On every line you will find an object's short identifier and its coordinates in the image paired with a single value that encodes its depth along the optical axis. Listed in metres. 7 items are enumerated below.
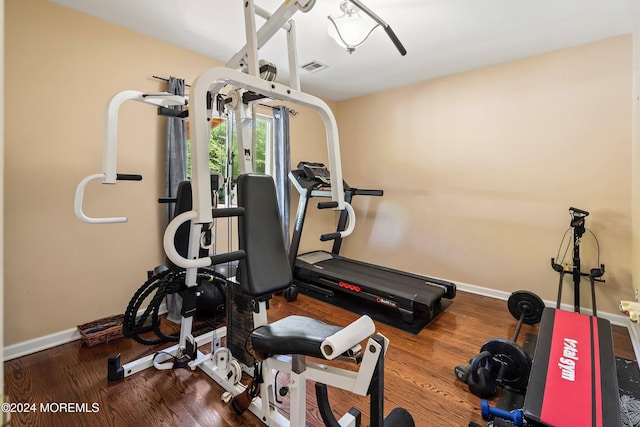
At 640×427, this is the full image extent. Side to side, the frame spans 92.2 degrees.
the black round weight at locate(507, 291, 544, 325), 2.61
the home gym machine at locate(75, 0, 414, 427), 1.13
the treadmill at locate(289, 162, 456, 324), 2.70
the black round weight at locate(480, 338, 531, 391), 1.77
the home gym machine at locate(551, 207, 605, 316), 2.58
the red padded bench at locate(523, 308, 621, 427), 1.25
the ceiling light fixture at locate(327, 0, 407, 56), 2.19
